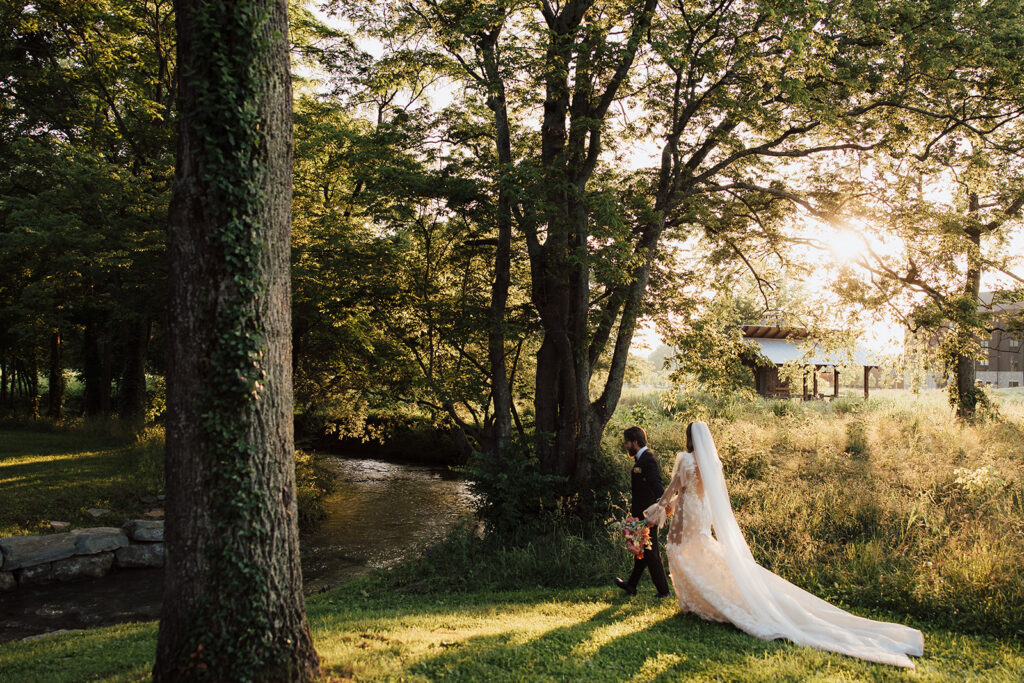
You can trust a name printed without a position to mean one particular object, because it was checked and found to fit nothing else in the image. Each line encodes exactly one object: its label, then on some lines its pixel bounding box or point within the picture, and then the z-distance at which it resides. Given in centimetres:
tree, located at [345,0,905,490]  1094
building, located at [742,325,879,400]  3256
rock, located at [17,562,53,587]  1061
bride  577
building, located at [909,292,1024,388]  5425
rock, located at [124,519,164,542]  1233
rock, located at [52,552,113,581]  1105
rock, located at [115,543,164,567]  1192
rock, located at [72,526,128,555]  1145
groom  741
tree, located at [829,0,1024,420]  1148
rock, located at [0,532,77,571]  1059
